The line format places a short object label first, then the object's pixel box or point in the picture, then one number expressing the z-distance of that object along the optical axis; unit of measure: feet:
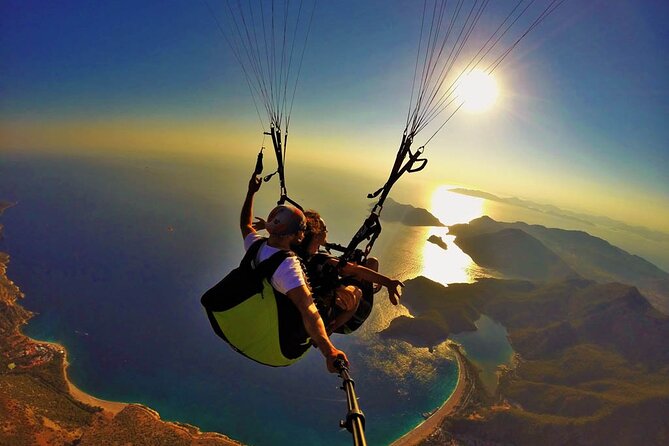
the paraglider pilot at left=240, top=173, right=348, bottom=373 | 5.96
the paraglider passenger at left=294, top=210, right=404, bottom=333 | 10.53
